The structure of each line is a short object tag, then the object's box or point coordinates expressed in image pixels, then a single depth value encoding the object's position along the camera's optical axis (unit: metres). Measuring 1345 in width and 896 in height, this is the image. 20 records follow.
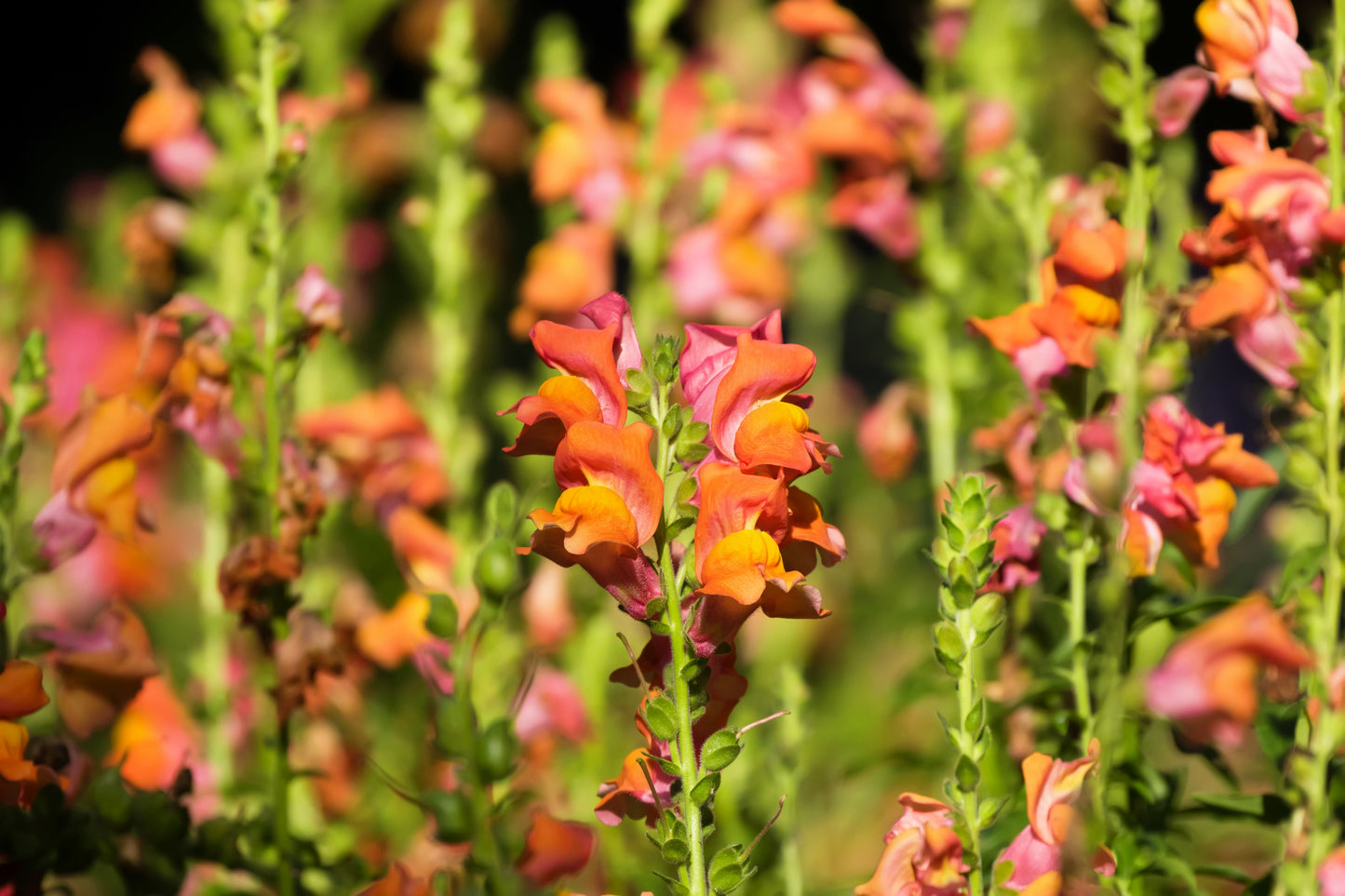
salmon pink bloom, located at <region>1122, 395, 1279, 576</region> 1.24
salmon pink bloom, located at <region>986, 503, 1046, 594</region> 1.27
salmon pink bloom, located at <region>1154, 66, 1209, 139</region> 1.27
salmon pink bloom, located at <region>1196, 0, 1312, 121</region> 1.25
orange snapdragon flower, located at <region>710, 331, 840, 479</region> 1.20
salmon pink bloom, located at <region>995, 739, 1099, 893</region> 1.20
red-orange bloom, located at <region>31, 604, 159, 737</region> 1.27
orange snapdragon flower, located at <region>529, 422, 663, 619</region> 1.19
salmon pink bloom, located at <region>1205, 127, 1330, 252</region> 1.24
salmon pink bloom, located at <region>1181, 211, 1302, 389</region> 1.25
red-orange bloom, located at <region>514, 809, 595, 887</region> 1.23
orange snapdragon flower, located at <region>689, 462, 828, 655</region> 1.19
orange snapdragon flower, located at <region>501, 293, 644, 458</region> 1.20
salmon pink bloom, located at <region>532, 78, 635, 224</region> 1.59
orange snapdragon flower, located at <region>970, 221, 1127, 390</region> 1.24
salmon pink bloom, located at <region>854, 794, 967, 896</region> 1.20
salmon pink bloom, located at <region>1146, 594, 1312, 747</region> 1.24
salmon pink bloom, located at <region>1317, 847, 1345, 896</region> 1.21
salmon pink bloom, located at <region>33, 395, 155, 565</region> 1.28
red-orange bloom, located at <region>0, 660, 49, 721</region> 1.22
